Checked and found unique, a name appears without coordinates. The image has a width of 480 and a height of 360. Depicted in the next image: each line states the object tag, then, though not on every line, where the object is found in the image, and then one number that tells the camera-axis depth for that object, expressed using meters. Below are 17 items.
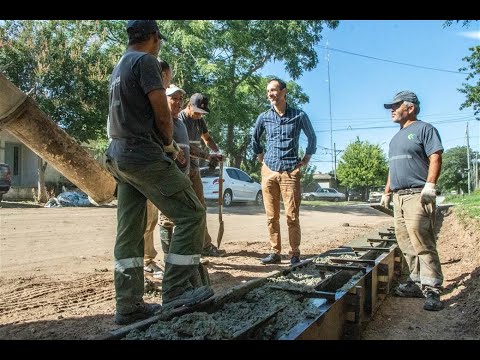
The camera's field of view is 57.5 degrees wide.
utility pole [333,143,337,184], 64.38
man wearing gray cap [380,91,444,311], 4.02
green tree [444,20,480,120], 26.00
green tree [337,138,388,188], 56.53
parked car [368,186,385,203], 48.28
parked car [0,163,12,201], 14.75
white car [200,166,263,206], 16.27
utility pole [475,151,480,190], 47.78
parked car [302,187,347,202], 52.72
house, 21.84
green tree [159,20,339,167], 18.39
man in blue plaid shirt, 5.39
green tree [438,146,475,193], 56.88
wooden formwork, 2.46
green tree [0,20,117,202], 16.53
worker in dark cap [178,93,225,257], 5.28
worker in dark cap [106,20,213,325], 2.82
